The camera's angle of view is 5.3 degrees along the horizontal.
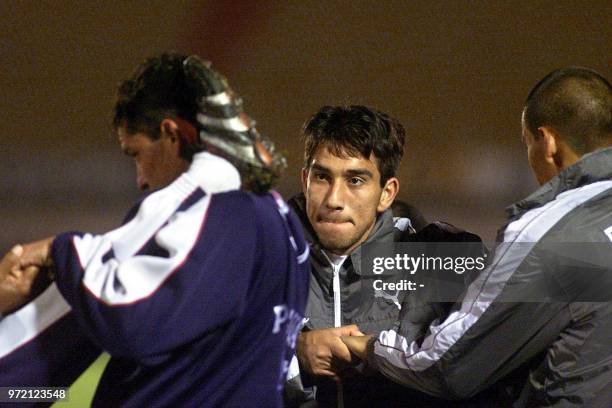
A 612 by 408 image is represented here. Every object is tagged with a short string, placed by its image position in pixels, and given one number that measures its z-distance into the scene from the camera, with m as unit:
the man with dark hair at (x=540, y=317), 12.00
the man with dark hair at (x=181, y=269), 11.64
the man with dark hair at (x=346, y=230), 12.19
